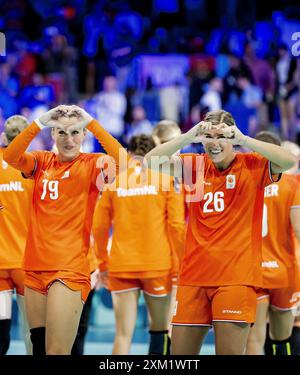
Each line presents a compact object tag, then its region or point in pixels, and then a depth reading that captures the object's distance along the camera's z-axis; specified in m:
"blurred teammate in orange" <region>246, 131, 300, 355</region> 12.02
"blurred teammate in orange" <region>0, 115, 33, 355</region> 11.95
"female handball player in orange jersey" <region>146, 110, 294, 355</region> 9.54
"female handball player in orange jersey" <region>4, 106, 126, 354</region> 10.13
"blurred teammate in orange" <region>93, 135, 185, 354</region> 13.20
